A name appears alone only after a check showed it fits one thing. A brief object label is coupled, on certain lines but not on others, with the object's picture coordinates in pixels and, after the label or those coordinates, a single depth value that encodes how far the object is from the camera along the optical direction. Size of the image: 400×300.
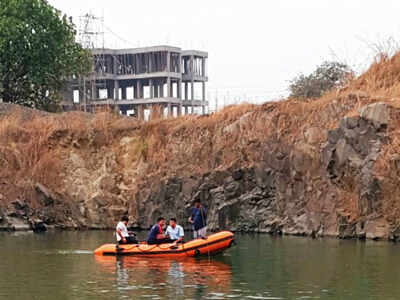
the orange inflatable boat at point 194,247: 39.09
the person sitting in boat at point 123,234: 41.06
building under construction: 122.38
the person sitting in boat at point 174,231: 40.25
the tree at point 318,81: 71.69
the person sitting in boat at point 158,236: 40.19
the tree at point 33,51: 77.38
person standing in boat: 42.22
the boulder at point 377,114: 47.00
